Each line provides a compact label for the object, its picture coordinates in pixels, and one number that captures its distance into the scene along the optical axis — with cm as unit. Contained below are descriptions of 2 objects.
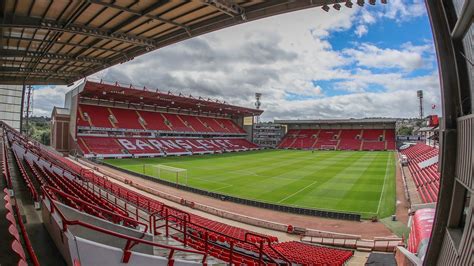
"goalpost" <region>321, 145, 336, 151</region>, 6782
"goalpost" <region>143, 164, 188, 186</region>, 2989
